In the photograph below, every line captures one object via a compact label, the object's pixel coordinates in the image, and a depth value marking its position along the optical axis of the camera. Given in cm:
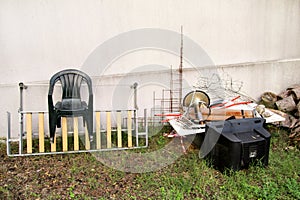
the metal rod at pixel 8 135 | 359
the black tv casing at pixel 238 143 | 305
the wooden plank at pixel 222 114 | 398
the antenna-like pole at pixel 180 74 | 464
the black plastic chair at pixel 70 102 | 351
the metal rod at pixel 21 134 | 363
